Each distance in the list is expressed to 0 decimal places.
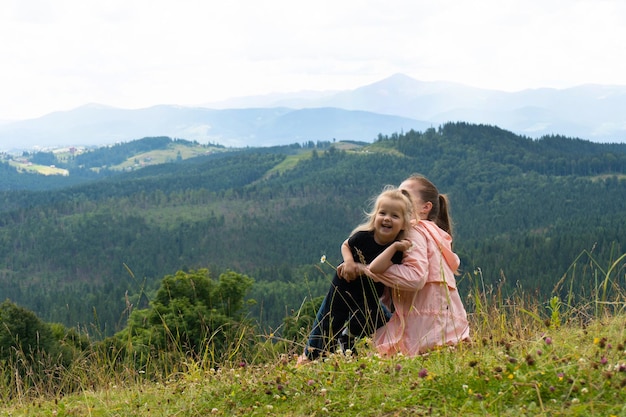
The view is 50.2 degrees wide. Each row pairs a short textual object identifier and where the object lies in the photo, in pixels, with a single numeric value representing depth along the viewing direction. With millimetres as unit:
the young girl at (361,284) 6246
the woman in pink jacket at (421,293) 6082
